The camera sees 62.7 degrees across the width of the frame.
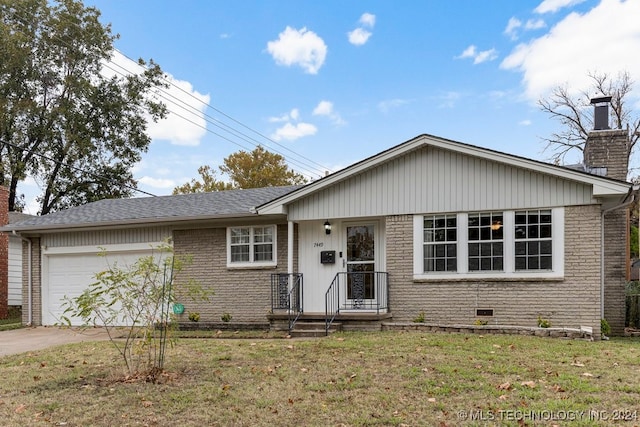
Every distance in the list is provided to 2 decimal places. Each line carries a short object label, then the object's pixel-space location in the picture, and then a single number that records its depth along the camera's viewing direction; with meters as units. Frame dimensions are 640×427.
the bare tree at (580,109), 29.94
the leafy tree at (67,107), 24.95
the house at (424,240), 10.16
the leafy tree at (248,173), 33.62
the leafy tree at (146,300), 6.61
